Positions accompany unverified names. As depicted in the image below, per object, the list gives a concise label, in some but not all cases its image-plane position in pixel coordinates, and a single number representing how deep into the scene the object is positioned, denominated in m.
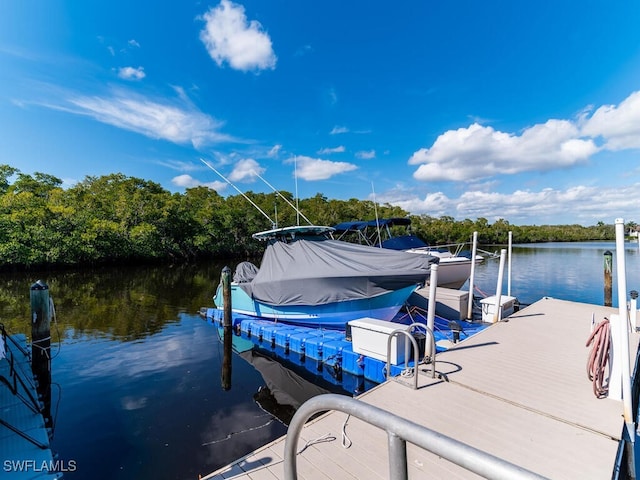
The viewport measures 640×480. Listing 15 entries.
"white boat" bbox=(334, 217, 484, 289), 14.36
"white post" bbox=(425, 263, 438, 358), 5.98
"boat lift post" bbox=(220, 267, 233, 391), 10.62
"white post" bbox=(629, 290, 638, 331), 6.05
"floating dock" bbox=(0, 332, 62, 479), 3.82
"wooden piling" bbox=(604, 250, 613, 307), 12.79
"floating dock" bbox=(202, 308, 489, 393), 7.26
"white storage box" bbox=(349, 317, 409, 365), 6.65
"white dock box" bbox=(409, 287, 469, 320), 10.89
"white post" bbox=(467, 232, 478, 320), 10.66
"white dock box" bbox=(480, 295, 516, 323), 10.02
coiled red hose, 4.59
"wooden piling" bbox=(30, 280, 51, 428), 6.59
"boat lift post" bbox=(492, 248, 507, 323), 9.62
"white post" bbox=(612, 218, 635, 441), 3.84
